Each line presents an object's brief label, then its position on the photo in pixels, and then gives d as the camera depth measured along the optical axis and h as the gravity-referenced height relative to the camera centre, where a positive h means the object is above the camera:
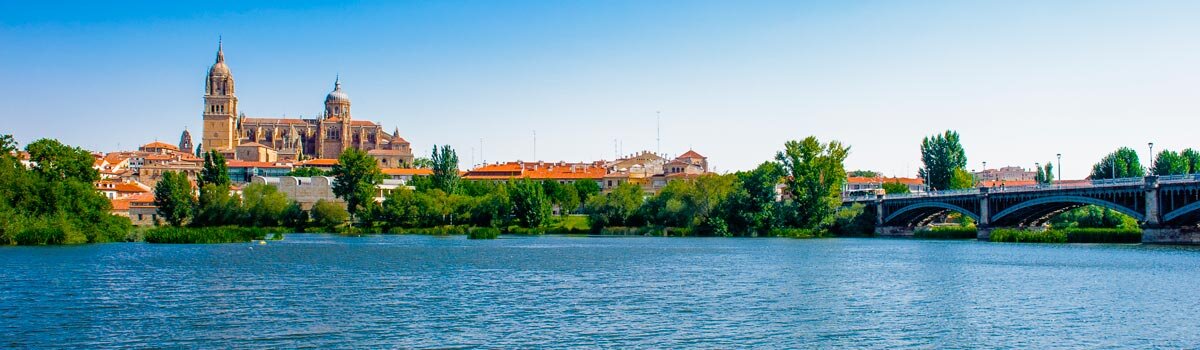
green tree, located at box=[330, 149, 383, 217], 122.19 +5.19
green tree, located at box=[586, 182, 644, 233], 115.50 +1.07
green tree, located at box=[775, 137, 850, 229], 101.12 +3.73
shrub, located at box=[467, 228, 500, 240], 99.56 -0.95
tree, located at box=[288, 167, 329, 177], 163.35 +7.66
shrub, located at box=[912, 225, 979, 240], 94.50 -1.02
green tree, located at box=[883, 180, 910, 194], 160.86 +4.72
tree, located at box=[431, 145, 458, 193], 135.88 +6.30
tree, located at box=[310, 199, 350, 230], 121.50 +0.95
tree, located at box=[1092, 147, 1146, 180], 134.00 +6.56
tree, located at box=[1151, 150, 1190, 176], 130.62 +6.44
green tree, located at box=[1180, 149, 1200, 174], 137.60 +7.40
